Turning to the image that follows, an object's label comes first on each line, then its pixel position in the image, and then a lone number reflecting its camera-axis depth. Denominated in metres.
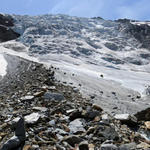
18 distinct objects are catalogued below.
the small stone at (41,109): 8.27
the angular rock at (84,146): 5.75
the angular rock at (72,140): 5.98
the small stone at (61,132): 6.48
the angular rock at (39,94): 10.45
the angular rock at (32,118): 6.91
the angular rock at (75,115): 7.60
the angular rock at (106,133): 6.31
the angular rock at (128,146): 5.58
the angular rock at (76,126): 6.66
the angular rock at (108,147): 5.55
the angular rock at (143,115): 10.50
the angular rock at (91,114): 7.60
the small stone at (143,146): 5.99
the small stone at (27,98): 9.82
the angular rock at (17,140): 5.61
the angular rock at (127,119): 8.48
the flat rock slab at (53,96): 9.95
